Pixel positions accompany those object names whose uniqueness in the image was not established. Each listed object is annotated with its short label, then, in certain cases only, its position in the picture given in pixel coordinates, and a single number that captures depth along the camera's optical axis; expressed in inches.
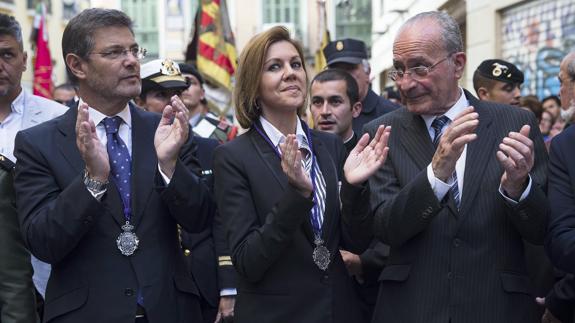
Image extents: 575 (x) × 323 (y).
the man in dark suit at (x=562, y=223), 157.9
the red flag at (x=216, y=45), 453.7
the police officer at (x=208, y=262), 215.2
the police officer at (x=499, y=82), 292.8
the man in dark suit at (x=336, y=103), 255.3
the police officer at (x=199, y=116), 313.3
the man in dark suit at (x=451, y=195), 153.5
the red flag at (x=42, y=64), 522.9
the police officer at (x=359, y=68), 299.7
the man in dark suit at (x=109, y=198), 162.2
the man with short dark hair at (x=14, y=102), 204.2
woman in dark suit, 160.2
